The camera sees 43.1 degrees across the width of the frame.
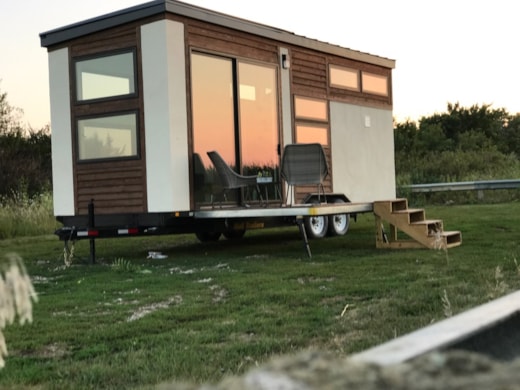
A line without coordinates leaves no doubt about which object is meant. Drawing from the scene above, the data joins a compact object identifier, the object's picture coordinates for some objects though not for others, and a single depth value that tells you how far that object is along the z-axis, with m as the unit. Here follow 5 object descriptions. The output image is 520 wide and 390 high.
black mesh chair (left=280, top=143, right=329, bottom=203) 8.16
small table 8.35
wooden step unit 8.09
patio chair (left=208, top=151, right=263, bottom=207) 8.27
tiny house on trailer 7.95
